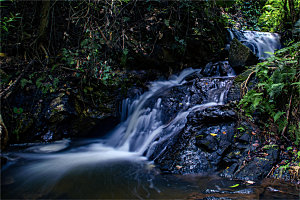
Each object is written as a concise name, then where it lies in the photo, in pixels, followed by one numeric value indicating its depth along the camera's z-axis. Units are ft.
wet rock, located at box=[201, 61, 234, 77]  20.98
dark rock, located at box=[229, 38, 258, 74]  19.03
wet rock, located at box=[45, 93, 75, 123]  16.08
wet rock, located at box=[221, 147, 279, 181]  8.78
